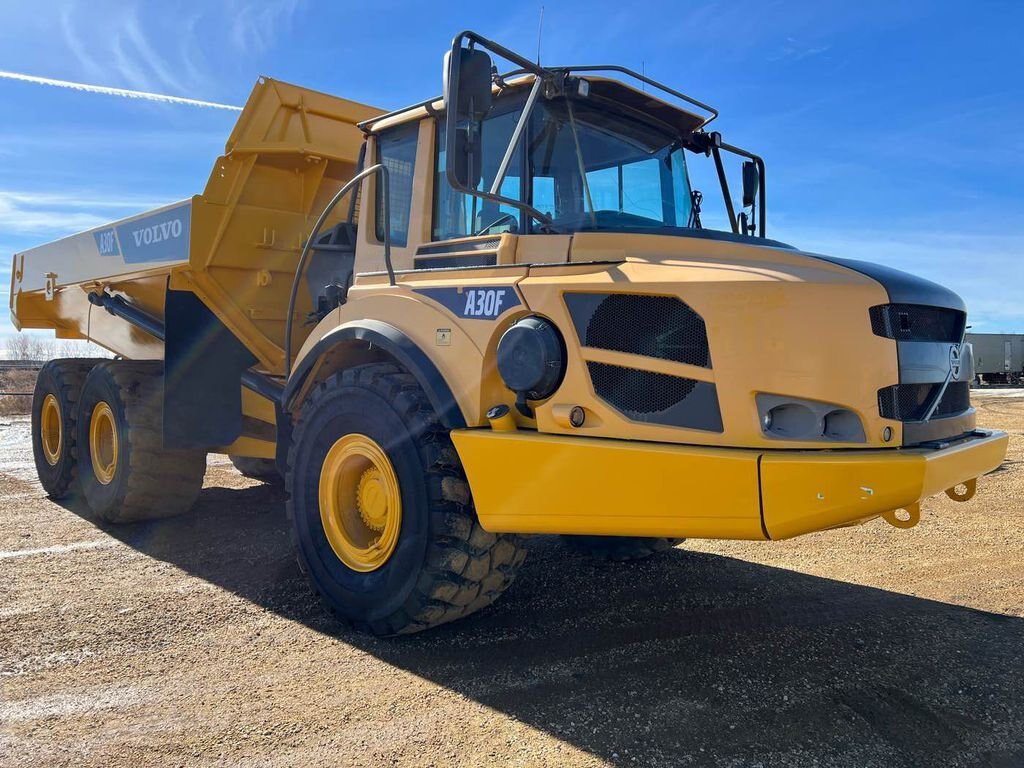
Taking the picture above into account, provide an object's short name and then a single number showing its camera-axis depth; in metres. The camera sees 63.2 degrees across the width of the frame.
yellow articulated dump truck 3.20
